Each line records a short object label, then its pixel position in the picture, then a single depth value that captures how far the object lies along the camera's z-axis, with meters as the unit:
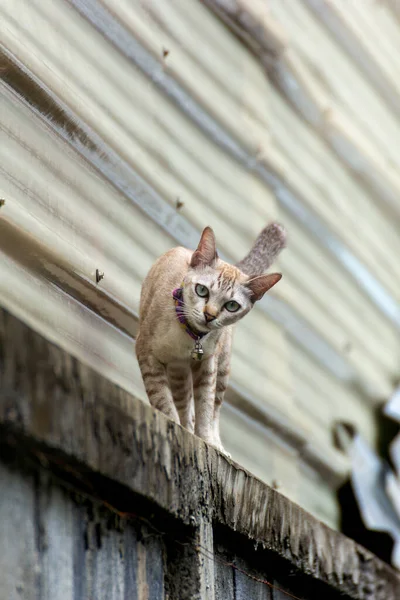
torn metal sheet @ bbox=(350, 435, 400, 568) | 12.94
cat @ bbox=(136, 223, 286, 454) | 7.23
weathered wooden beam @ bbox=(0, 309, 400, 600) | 4.18
